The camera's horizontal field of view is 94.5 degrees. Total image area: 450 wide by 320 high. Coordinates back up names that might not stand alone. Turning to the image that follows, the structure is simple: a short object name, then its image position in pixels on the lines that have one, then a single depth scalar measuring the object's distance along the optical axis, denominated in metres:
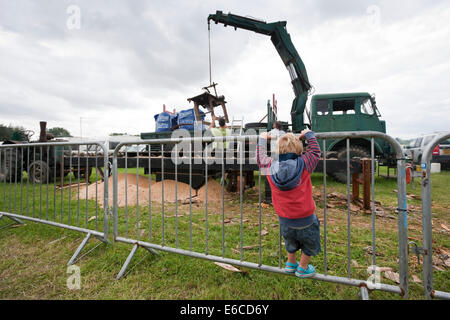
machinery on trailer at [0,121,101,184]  7.32
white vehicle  9.46
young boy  1.59
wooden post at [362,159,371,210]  3.95
